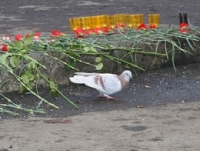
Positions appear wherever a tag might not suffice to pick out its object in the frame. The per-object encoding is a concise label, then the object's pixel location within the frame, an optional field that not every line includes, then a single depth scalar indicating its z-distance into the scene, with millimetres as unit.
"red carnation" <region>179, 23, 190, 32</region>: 14854
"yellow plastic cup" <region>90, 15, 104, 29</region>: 15397
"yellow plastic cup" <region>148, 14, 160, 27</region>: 15519
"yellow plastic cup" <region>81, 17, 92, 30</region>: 15342
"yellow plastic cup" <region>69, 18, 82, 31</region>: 15328
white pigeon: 12085
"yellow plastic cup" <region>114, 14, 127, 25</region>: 15541
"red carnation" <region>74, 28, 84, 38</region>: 13994
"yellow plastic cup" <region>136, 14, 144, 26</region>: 15635
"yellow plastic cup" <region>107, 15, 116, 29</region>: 15551
